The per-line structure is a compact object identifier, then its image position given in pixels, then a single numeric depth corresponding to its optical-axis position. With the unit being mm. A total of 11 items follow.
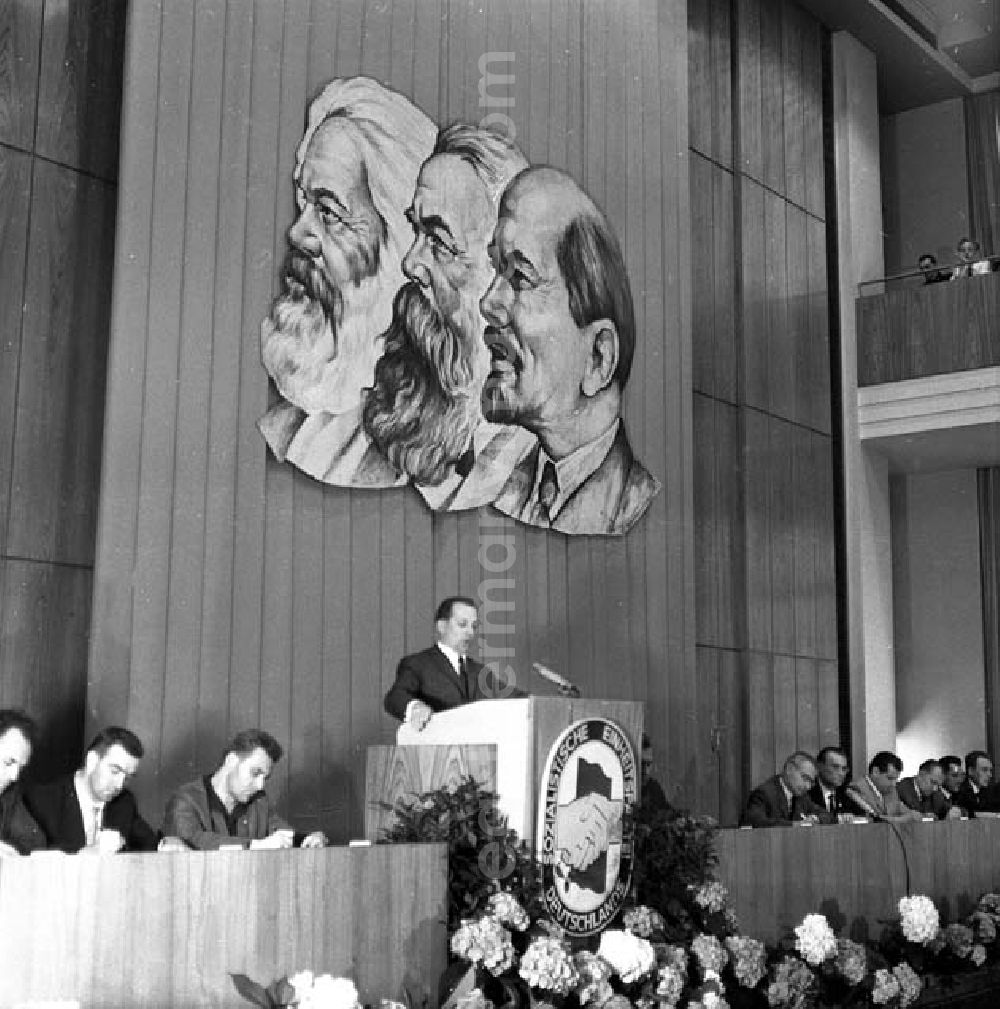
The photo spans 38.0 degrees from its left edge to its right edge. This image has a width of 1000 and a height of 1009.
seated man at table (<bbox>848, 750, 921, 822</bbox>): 7065
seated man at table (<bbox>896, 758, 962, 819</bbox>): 8148
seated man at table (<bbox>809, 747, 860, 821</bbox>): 6879
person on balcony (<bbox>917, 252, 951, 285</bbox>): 11172
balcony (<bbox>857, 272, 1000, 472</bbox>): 10641
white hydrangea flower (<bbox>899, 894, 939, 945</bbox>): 5637
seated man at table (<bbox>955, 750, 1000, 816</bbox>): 9227
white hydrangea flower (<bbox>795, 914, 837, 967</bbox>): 5082
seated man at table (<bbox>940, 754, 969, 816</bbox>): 8961
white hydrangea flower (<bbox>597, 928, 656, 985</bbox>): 4172
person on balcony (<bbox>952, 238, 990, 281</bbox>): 10961
